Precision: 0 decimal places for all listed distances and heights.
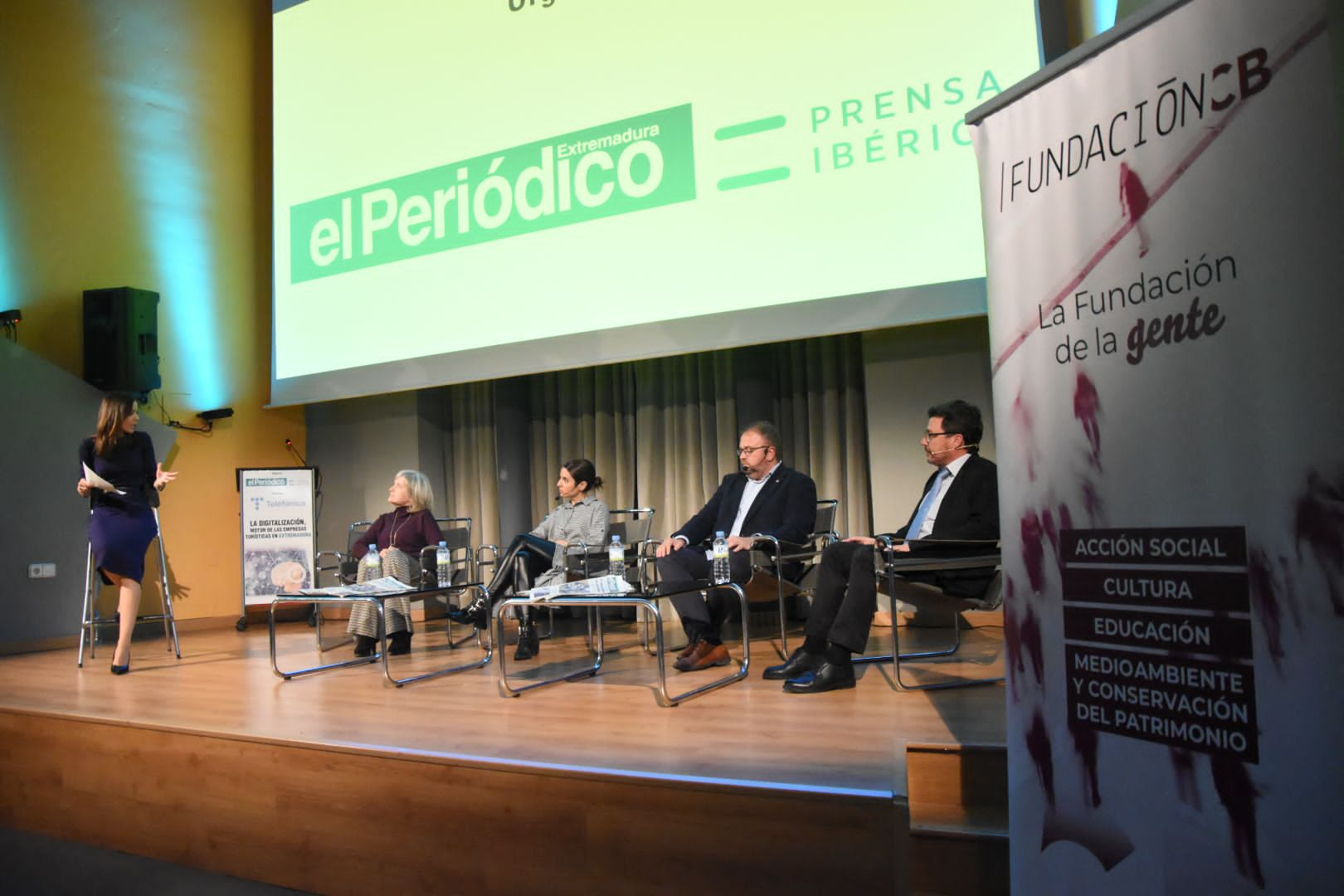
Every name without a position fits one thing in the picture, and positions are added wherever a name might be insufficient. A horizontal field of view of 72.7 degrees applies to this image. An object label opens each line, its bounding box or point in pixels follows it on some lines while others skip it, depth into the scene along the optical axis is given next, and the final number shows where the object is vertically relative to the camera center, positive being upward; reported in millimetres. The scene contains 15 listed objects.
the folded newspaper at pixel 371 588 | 3656 -257
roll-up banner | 1158 +60
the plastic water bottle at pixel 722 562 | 3324 -179
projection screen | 4012 +1725
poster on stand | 5926 -16
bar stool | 4480 -408
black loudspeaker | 5504 +1171
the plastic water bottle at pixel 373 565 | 4242 -187
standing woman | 4191 +130
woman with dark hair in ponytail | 4133 -117
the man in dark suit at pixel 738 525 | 3467 -50
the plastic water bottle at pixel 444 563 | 4137 -183
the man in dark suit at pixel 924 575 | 2910 -196
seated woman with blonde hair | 4336 -97
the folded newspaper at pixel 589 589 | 3080 -243
